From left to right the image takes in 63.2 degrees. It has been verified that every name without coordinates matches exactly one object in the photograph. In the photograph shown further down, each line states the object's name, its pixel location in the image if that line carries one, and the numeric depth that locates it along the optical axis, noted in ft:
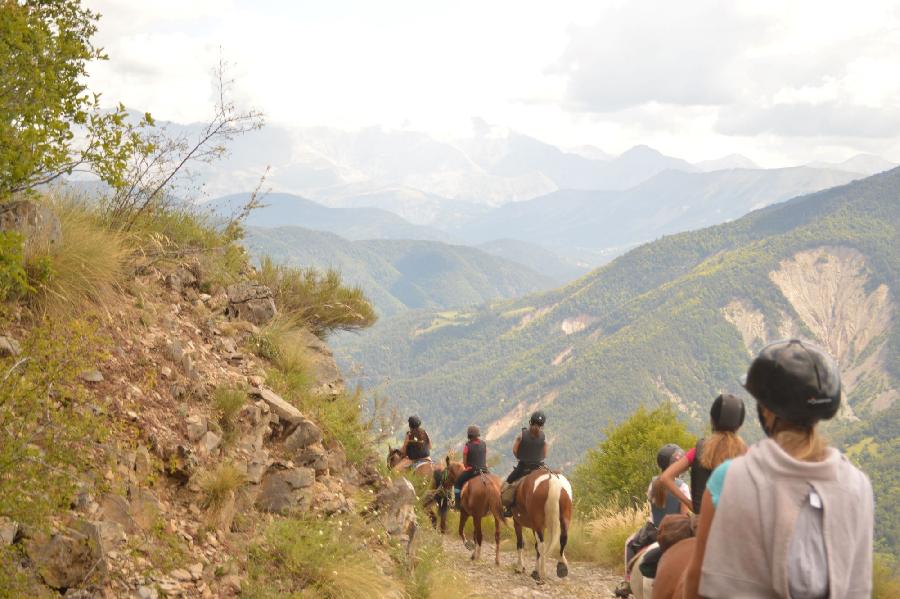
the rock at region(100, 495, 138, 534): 18.94
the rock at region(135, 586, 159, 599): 17.58
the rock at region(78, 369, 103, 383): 21.92
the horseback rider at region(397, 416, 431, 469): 54.80
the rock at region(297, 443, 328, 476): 28.60
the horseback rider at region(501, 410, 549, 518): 42.52
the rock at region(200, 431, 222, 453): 24.76
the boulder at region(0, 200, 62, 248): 24.23
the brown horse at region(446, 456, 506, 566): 47.65
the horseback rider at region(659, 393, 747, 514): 19.61
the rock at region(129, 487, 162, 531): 19.76
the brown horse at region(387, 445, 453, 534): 53.52
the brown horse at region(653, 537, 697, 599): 17.78
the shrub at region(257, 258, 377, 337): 43.14
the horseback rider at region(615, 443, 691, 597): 24.16
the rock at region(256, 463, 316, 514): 25.55
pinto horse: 41.98
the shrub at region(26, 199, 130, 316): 23.66
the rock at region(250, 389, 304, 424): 29.40
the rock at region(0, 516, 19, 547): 15.48
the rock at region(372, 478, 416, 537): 30.83
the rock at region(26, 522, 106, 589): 16.06
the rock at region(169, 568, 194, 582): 19.19
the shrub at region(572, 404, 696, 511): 79.82
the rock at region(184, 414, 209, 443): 24.45
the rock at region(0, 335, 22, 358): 20.42
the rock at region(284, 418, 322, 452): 28.78
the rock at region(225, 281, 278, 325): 36.76
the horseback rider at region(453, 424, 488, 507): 49.32
